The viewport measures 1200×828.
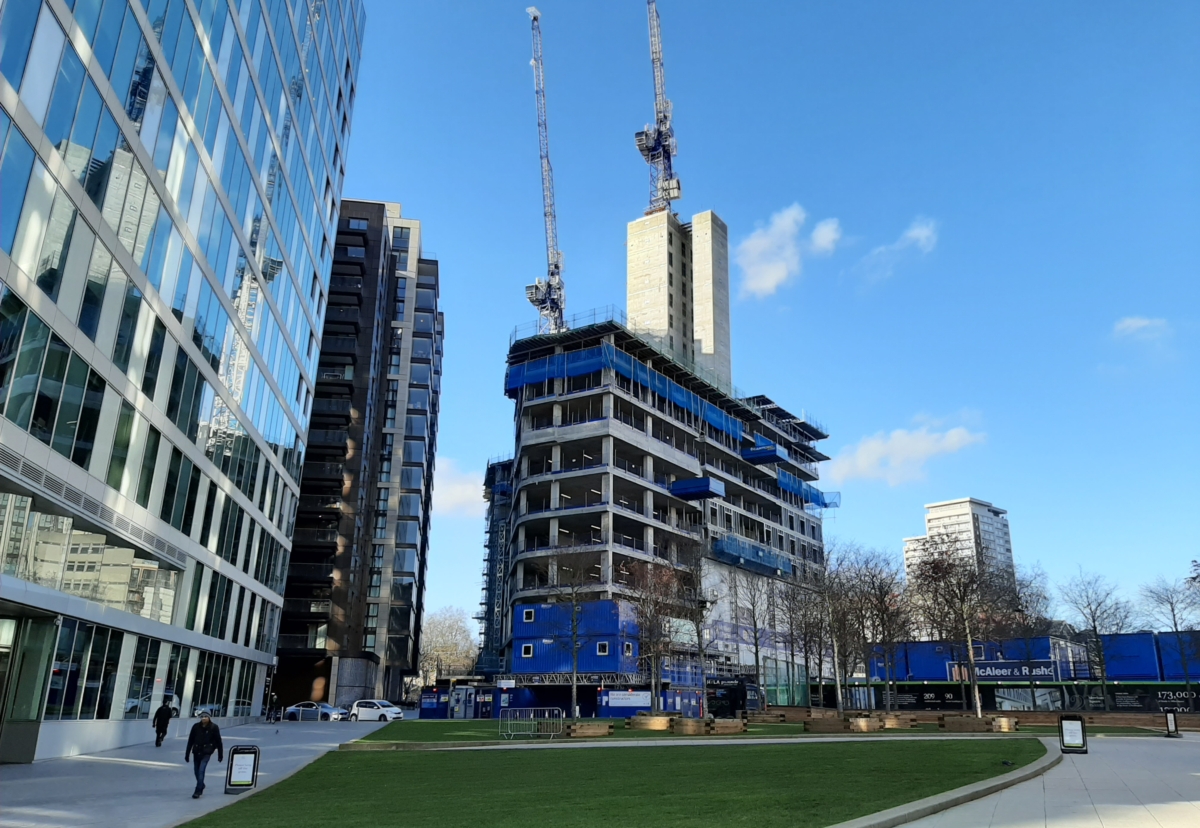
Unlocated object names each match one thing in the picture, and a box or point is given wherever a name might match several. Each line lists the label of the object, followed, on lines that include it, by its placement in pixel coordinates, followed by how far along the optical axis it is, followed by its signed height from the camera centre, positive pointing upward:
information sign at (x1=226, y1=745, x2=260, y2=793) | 16.97 -1.90
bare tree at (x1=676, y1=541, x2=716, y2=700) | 52.91 +6.83
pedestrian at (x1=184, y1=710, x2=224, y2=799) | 16.81 -1.46
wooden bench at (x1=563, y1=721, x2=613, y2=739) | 33.06 -2.06
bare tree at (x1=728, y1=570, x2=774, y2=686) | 76.94 +6.89
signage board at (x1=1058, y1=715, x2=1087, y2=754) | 20.42 -1.19
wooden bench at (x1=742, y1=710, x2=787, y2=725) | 46.13 -2.05
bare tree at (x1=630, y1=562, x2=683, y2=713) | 56.91 +4.68
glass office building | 21.06 +10.07
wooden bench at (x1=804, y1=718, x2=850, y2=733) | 36.12 -1.90
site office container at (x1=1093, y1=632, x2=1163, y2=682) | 59.41 +1.70
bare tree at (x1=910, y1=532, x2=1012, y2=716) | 50.26 +5.74
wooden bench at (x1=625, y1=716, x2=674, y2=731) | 38.22 -2.04
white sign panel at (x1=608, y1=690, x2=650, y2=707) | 53.00 -1.31
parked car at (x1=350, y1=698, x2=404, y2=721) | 58.16 -2.59
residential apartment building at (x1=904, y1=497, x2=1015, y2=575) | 63.60 +9.42
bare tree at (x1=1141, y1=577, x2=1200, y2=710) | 55.75 +4.74
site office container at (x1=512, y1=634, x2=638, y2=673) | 66.25 +1.47
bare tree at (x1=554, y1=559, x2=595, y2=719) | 64.69 +6.09
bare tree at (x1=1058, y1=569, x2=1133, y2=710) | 55.42 +4.74
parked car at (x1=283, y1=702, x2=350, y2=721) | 60.06 -2.87
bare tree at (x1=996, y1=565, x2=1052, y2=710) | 57.75 +4.50
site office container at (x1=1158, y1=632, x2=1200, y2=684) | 57.66 +1.79
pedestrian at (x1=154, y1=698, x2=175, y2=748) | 30.35 -1.79
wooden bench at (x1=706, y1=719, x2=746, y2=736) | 33.97 -1.90
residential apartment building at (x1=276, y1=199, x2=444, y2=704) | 81.06 +18.75
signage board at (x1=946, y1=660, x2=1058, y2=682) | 60.72 +0.75
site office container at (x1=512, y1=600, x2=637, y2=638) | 66.88 +4.17
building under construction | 67.94 +16.95
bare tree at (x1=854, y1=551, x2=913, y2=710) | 54.03 +4.89
